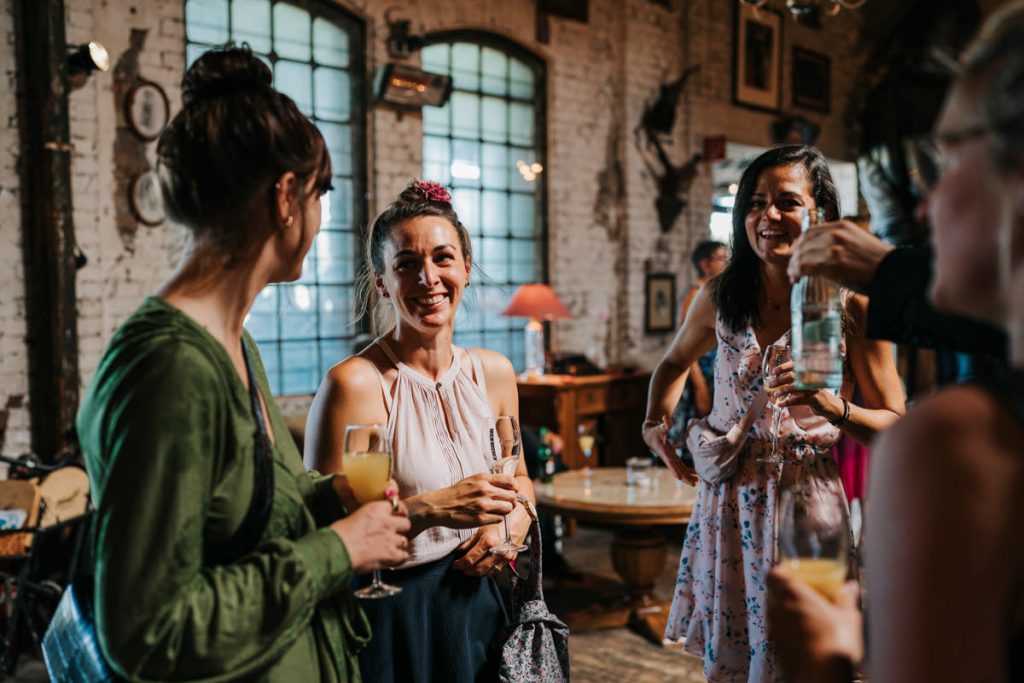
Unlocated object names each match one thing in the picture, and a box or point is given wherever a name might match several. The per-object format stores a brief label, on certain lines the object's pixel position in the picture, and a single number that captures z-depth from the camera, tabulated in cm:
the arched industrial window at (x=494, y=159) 647
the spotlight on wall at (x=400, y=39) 588
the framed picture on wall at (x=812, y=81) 942
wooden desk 612
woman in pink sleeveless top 181
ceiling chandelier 482
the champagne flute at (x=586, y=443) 511
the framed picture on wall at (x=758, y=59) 859
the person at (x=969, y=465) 73
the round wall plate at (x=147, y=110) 466
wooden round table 412
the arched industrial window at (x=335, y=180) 552
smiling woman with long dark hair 208
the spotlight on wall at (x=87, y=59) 420
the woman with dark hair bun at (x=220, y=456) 107
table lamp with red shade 623
